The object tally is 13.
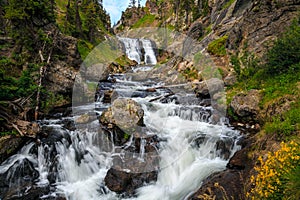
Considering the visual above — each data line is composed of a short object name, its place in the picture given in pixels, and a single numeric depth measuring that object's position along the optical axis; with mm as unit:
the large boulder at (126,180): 8211
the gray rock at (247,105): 11438
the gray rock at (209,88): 16781
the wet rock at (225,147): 9523
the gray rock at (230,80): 16953
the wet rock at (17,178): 7590
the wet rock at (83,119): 12095
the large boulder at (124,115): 10945
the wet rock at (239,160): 7623
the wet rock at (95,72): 20827
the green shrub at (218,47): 23403
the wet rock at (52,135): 9617
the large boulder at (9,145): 8344
